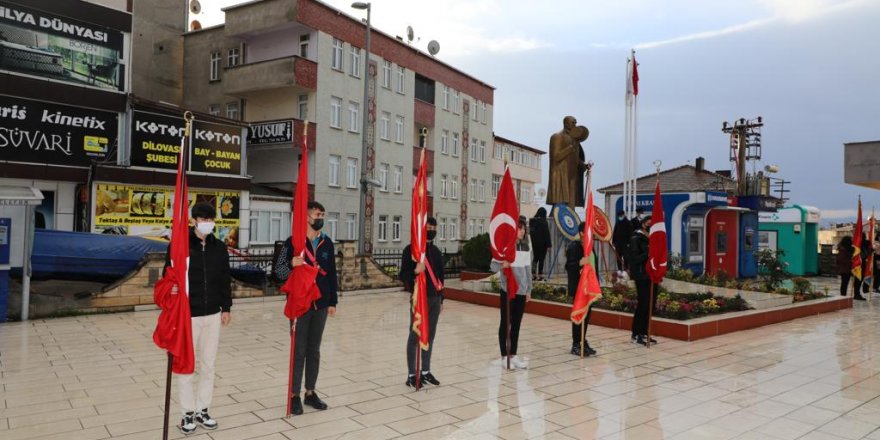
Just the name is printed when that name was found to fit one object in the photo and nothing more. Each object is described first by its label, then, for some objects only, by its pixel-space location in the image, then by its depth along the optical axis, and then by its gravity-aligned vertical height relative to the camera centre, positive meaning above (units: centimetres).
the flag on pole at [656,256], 940 -38
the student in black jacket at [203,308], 541 -81
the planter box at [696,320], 1059 -172
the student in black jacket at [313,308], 596 -87
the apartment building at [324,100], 2752 +621
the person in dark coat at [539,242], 1716 -39
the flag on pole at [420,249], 690 -28
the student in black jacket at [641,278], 949 -75
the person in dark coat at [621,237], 1734 -18
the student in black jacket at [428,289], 704 -76
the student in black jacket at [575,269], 912 -62
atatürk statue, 1631 +182
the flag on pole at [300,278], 579 -55
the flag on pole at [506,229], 807 -2
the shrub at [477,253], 2138 -96
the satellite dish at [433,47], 3698 +1095
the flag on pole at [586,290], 884 -90
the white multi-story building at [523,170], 4825 +505
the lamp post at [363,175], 2030 +166
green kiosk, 2977 +2
